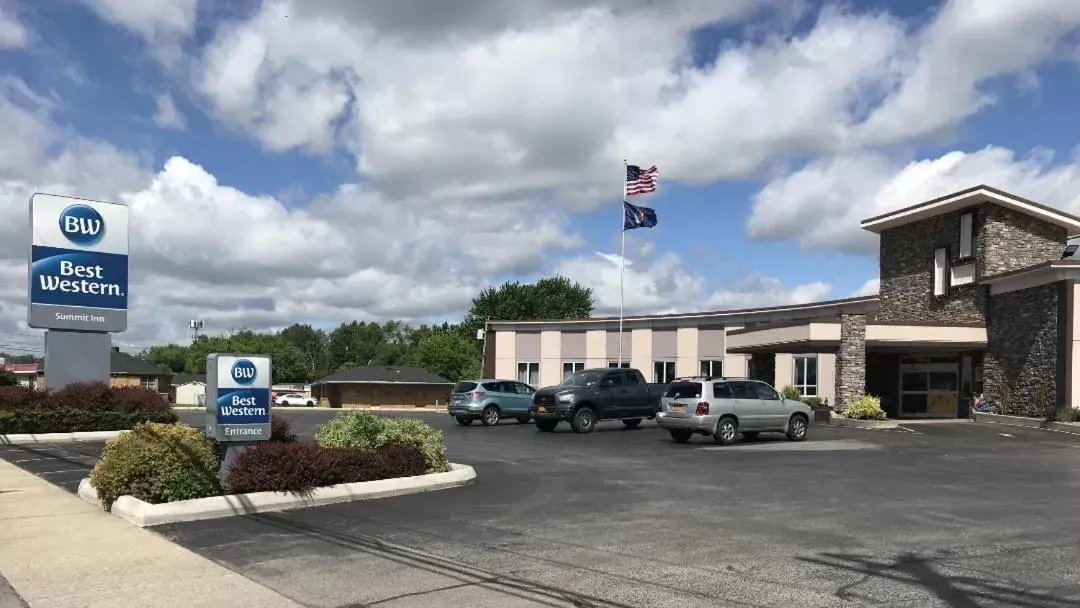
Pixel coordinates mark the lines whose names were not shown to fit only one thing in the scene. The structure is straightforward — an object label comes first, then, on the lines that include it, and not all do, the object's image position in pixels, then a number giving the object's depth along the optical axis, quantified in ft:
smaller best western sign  38.27
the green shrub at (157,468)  35.55
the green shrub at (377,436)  44.39
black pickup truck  84.74
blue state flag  129.70
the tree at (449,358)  317.83
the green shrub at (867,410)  92.89
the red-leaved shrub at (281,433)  44.09
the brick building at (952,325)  92.17
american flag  125.49
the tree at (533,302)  315.37
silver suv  71.46
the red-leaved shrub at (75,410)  75.51
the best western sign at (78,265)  79.46
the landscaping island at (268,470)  35.55
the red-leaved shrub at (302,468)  37.55
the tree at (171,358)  526.16
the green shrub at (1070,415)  86.43
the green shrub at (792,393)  107.63
